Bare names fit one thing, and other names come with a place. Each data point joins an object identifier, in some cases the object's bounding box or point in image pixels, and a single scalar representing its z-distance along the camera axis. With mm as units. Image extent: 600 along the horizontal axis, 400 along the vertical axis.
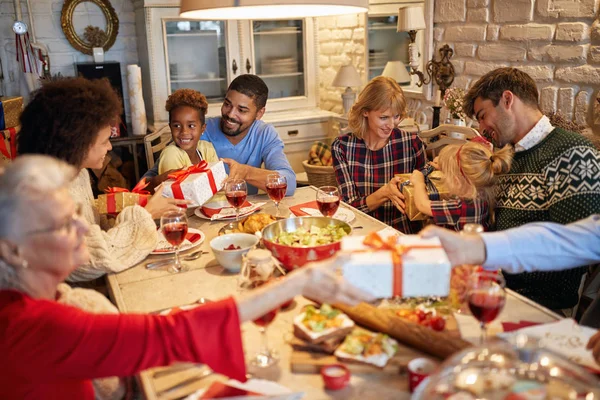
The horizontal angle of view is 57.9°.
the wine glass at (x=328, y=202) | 1976
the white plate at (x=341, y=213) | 2171
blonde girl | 2092
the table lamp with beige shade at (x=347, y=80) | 4504
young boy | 2590
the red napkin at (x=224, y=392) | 1092
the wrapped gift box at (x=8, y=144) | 3306
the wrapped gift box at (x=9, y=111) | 3395
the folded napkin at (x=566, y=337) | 1173
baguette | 1188
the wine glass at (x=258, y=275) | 1251
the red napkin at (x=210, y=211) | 2291
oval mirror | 4402
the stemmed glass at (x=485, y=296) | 1195
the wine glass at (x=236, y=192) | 2064
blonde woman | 2682
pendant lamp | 1439
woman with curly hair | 1722
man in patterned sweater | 1873
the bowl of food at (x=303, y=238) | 1623
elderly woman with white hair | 1059
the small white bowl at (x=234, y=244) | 1698
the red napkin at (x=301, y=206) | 2246
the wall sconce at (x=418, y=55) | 3654
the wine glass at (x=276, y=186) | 2129
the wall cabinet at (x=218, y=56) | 4398
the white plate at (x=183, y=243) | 1897
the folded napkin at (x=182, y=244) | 1914
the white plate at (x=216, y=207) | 2270
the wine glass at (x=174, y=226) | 1708
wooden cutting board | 1173
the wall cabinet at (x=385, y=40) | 4273
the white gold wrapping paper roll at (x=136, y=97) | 4250
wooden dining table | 1128
